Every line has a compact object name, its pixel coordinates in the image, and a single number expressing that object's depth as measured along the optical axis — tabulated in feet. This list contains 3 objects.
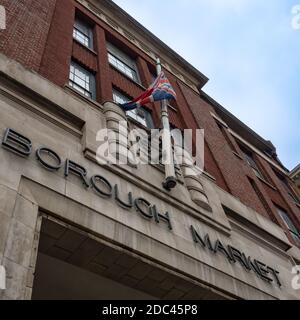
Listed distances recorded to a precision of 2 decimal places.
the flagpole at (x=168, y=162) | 32.86
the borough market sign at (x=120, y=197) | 24.80
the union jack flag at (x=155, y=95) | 38.58
